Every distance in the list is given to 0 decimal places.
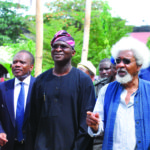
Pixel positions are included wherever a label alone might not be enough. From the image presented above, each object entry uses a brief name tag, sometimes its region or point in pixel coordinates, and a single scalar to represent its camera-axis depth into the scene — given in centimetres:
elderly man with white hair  305
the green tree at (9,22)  2925
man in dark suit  426
